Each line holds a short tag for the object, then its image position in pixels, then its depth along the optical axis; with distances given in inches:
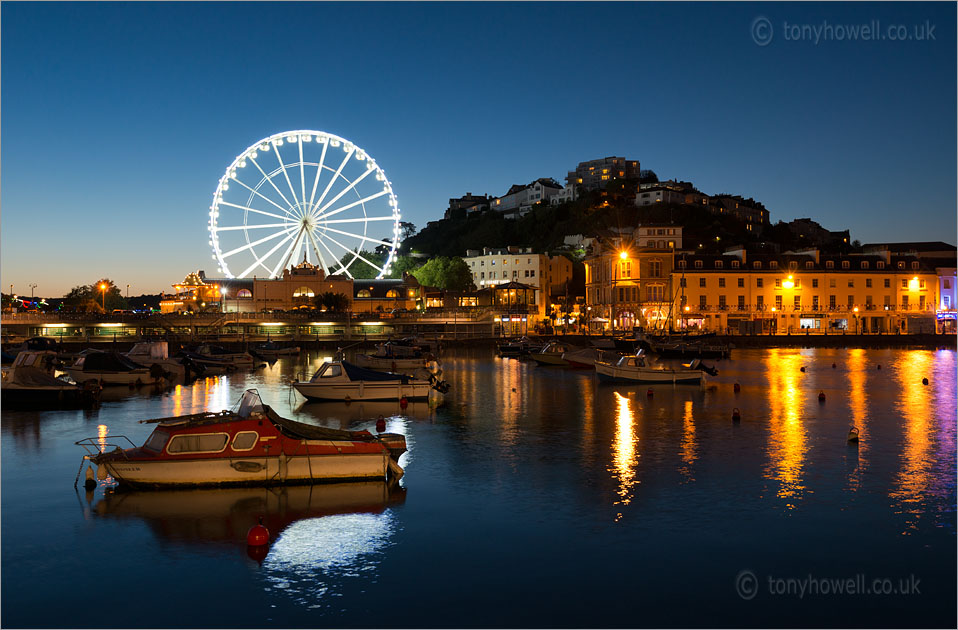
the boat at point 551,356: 2770.7
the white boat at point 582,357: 2630.4
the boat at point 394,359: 2443.4
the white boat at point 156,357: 2391.6
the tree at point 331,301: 4547.2
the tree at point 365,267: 6515.8
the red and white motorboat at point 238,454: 868.6
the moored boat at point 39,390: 1630.2
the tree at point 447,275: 5959.6
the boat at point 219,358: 2674.7
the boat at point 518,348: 3326.8
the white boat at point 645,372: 2065.7
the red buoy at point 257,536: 714.8
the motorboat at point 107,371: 2059.5
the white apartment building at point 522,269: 6048.2
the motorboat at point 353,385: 1660.9
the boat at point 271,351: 3245.6
